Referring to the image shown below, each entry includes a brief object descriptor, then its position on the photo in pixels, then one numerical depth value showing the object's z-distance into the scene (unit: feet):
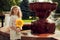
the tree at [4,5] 74.49
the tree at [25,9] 75.92
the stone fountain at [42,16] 19.27
